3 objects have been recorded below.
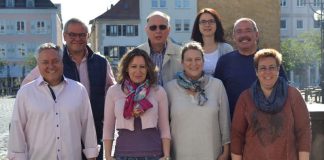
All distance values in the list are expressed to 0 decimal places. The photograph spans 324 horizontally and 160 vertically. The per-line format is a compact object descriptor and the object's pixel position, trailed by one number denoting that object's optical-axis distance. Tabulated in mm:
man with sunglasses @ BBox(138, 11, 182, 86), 5781
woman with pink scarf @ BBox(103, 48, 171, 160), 5129
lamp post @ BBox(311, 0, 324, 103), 26038
